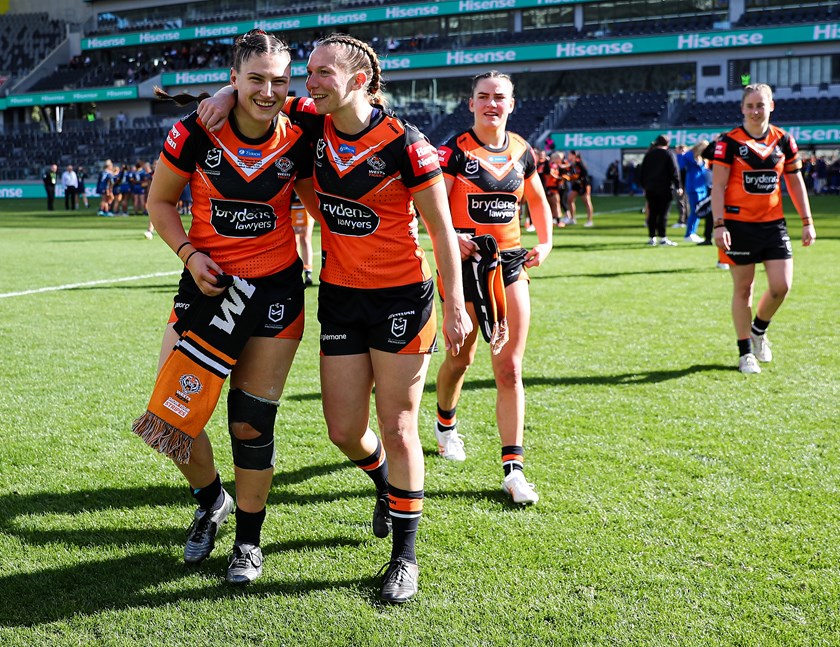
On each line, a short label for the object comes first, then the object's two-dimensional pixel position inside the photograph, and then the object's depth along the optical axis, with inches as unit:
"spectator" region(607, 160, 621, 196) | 1515.7
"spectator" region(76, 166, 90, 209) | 1396.8
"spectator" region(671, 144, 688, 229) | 802.2
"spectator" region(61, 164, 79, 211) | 1278.3
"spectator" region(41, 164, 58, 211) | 1293.1
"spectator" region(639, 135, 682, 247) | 617.3
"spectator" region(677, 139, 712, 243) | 607.2
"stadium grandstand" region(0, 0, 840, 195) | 1587.1
